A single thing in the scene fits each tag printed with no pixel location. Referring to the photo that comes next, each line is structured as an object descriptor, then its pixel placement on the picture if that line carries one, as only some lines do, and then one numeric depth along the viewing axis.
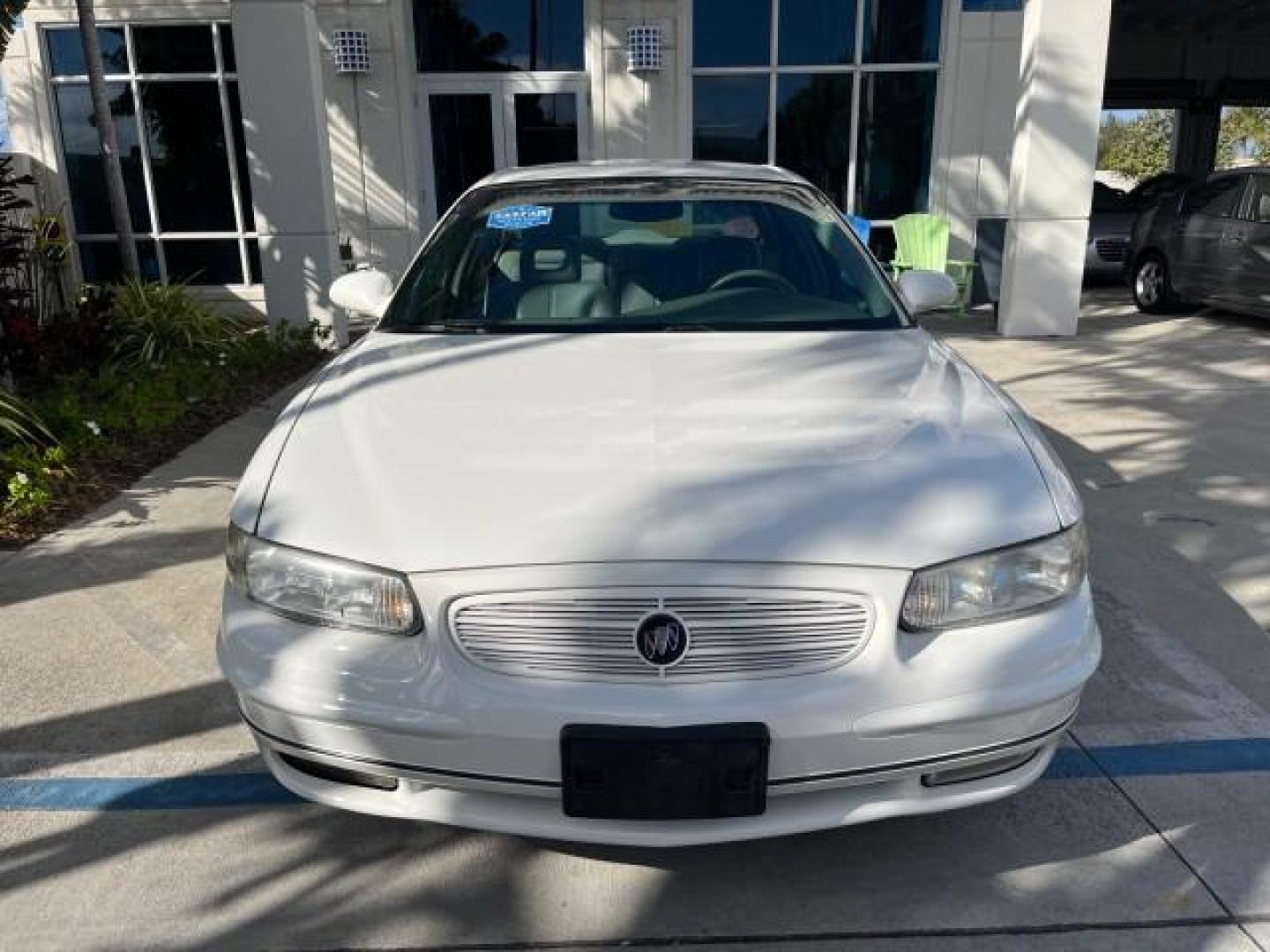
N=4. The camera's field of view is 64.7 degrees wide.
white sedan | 1.95
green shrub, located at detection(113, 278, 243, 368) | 7.39
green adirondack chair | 10.31
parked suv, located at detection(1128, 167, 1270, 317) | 9.34
